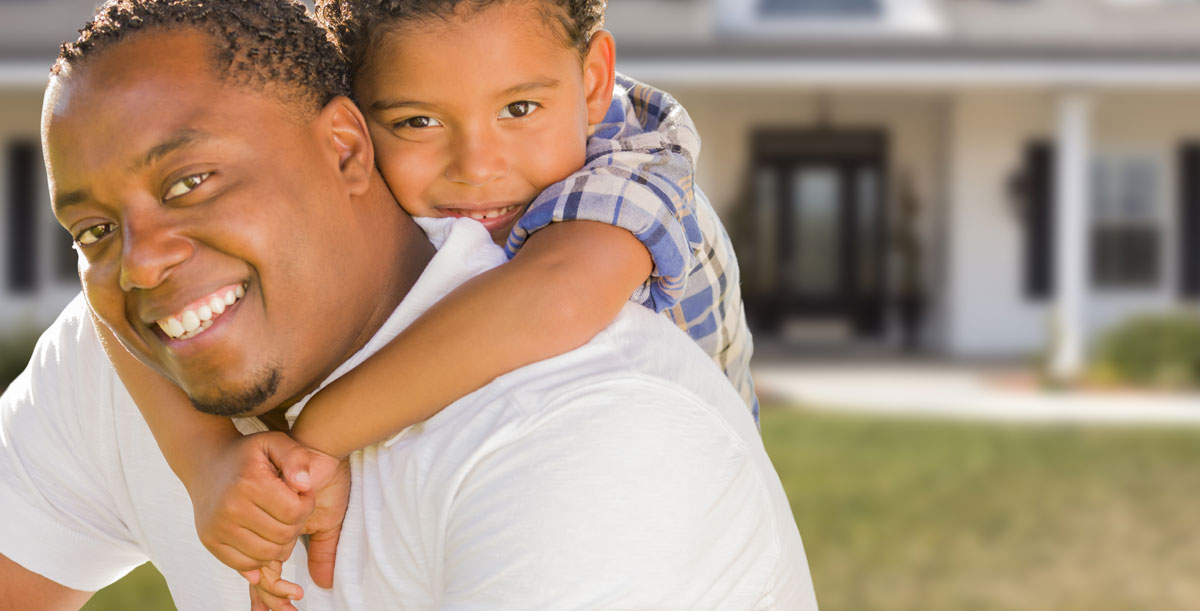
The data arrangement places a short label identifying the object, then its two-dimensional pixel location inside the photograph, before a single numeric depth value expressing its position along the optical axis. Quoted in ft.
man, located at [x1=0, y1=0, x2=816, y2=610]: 4.41
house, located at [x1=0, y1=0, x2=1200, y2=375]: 44.98
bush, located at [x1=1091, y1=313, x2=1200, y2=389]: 43.11
